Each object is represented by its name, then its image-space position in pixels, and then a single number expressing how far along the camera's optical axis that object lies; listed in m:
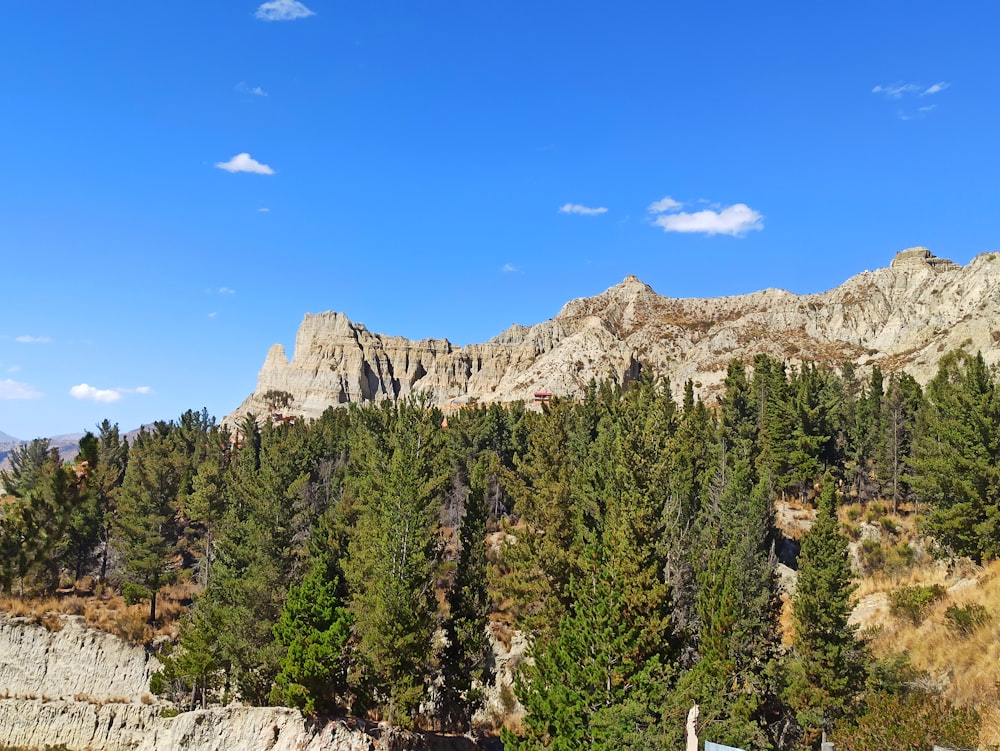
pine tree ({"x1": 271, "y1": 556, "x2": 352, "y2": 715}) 28.73
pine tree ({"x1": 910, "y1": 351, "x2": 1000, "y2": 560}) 32.25
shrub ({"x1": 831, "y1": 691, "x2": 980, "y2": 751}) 14.27
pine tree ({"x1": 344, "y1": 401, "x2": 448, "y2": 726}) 28.58
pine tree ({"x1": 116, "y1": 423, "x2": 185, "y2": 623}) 50.03
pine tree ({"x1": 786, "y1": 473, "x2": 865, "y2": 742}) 21.50
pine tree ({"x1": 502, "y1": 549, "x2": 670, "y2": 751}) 20.06
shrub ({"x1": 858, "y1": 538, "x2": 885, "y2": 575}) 46.38
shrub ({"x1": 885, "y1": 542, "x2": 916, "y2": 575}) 42.47
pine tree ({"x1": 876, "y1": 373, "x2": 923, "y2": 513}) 55.66
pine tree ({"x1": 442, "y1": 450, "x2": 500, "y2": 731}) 32.22
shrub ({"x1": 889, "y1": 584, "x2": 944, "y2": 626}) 26.23
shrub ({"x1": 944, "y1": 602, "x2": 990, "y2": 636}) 20.94
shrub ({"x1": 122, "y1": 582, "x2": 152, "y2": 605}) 48.88
